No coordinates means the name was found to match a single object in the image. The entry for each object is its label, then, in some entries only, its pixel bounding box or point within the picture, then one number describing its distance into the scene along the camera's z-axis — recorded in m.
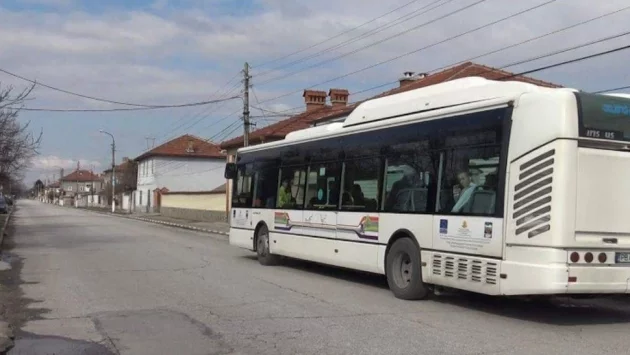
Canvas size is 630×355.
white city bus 8.47
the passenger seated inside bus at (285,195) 15.20
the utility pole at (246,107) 32.84
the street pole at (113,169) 74.94
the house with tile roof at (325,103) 30.48
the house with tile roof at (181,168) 75.44
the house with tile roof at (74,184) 143.66
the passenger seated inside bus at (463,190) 9.65
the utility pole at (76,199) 133.15
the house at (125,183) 89.44
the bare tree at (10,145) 24.51
